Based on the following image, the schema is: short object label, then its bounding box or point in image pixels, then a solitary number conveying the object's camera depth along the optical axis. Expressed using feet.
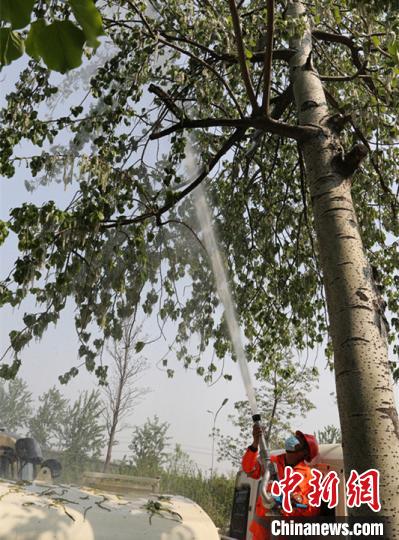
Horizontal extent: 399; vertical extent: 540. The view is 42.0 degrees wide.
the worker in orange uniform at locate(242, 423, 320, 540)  14.43
